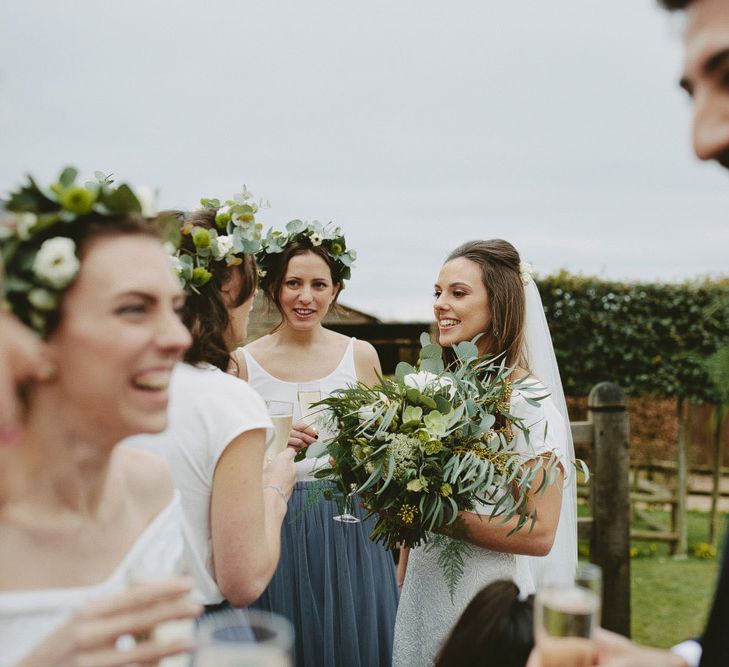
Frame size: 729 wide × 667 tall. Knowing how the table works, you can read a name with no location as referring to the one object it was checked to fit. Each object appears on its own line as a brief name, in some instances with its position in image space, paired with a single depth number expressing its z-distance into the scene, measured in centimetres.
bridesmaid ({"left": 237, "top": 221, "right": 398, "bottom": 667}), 370
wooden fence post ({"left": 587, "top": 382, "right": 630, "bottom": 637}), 537
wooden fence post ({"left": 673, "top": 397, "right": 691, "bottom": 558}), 795
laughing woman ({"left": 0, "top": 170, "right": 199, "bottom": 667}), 128
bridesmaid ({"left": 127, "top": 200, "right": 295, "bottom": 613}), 208
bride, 282
